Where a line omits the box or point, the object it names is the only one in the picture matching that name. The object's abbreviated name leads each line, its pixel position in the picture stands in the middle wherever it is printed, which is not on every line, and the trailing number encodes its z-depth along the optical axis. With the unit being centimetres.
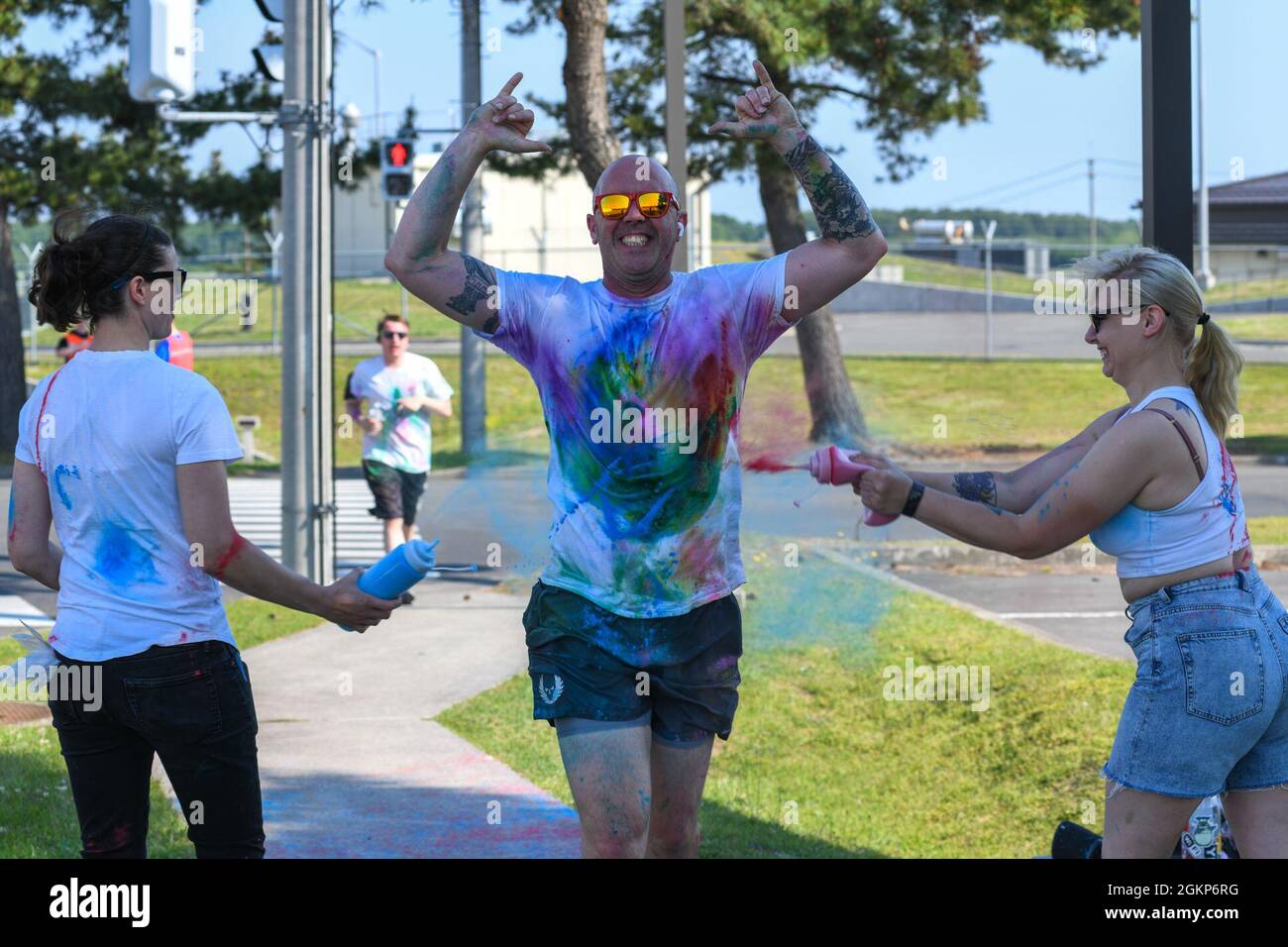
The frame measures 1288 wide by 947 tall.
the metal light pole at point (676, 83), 748
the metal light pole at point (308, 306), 1122
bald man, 371
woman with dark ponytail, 342
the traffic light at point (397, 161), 1633
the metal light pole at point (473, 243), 1844
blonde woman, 342
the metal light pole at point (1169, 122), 459
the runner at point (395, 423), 1067
